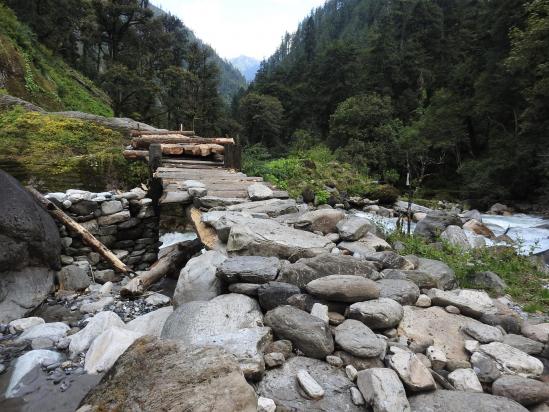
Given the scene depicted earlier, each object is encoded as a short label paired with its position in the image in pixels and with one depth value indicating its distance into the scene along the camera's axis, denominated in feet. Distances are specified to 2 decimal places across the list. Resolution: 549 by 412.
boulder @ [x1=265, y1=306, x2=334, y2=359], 7.23
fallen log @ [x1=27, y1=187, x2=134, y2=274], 19.94
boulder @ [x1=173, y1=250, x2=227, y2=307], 9.71
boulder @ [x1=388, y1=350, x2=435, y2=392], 6.46
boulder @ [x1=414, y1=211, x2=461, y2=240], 21.88
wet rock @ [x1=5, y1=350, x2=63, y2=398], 10.21
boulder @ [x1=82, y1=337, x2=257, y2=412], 5.30
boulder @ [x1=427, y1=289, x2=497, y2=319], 9.39
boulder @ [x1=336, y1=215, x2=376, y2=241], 13.09
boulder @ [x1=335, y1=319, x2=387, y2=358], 7.06
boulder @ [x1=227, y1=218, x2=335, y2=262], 11.08
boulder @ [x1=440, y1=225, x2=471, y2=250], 19.59
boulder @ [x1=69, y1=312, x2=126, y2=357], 11.34
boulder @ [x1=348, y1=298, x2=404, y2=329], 8.02
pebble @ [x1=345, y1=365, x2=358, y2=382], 6.78
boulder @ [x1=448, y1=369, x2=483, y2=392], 6.79
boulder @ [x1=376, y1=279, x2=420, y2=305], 9.33
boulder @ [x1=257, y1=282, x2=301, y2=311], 8.65
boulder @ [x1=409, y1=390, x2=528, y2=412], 6.12
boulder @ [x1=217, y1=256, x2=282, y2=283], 9.26
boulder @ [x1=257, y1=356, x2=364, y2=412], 6.27
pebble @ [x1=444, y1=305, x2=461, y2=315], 9.41
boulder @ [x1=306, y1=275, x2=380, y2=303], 8.49
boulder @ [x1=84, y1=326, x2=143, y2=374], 10.09
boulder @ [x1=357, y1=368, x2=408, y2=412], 5.94
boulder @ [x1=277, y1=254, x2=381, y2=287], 9.38
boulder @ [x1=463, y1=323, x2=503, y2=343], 8.19
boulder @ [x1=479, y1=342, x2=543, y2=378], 7.21
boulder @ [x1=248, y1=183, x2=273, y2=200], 17.35
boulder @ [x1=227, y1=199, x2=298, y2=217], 15.30
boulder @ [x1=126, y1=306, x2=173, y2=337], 10.39
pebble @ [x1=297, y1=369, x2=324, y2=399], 6.37
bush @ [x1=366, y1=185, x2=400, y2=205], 36.17
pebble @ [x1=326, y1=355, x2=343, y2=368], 7.06
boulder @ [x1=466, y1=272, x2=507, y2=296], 13.19
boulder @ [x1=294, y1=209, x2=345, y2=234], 13.85
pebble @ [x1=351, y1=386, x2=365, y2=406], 6.32
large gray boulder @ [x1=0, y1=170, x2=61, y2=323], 15.07
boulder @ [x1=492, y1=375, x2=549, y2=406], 6.50
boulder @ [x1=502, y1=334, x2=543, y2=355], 8.04
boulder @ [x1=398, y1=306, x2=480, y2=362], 8.02
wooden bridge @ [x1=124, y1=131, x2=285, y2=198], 18.66
